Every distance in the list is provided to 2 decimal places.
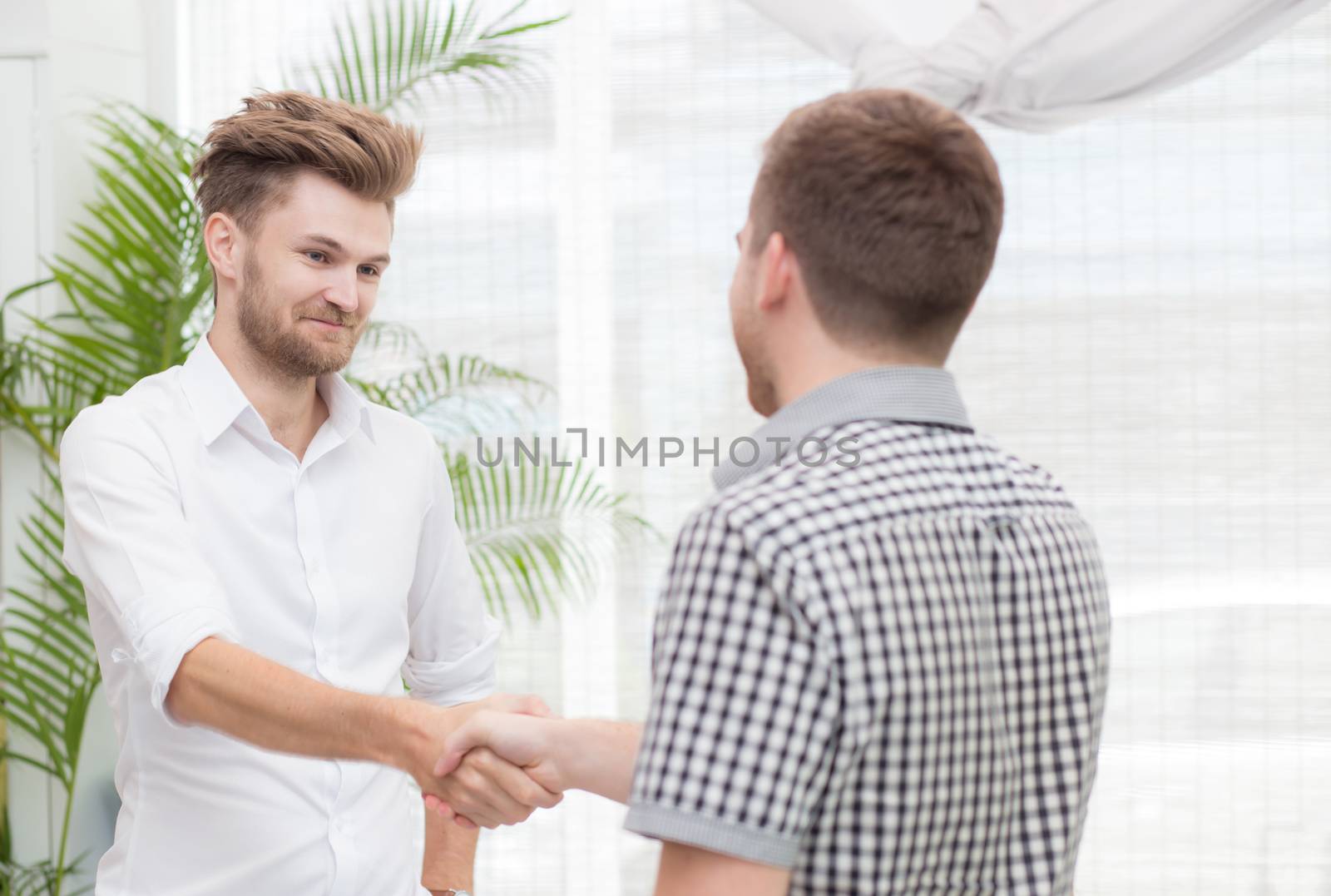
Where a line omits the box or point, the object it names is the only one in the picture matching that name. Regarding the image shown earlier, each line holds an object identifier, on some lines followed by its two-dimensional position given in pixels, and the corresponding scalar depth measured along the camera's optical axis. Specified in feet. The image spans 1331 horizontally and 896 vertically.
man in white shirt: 9.02
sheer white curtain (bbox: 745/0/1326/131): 12.09
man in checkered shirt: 7.75
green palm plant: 12.18
